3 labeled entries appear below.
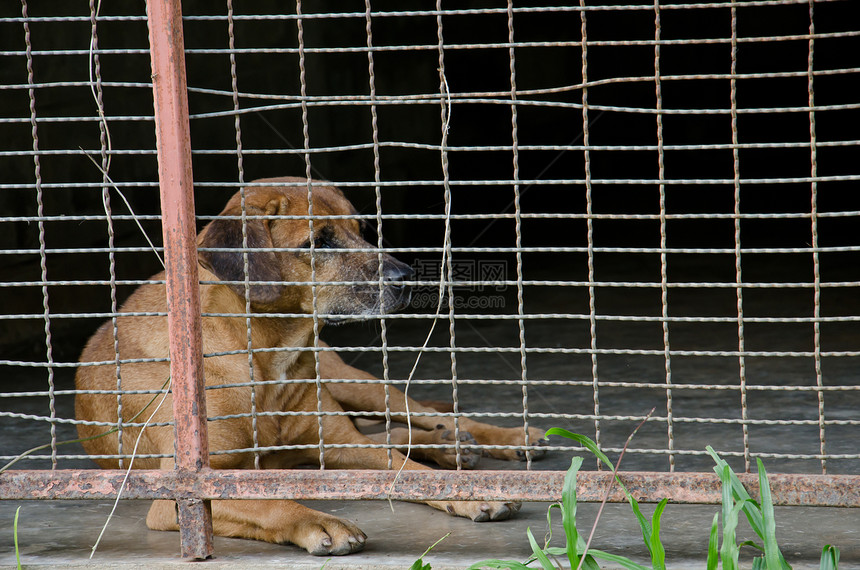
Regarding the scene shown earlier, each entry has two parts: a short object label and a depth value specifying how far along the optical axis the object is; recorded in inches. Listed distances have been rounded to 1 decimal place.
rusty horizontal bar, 198.4
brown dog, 243.8
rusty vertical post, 206.4
